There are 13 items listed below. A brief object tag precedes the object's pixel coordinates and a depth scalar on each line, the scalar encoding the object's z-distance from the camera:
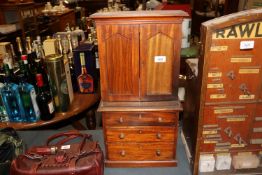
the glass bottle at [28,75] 1.49
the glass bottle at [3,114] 1.44
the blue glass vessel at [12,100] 1.39
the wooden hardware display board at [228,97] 0.98
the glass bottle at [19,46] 1.62
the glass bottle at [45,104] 1.42
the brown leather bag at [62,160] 1.10
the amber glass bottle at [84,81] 1.61
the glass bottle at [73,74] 1.76
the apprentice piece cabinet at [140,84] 1.07
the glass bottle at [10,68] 1.49
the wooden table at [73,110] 1.44
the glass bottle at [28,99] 1.38
